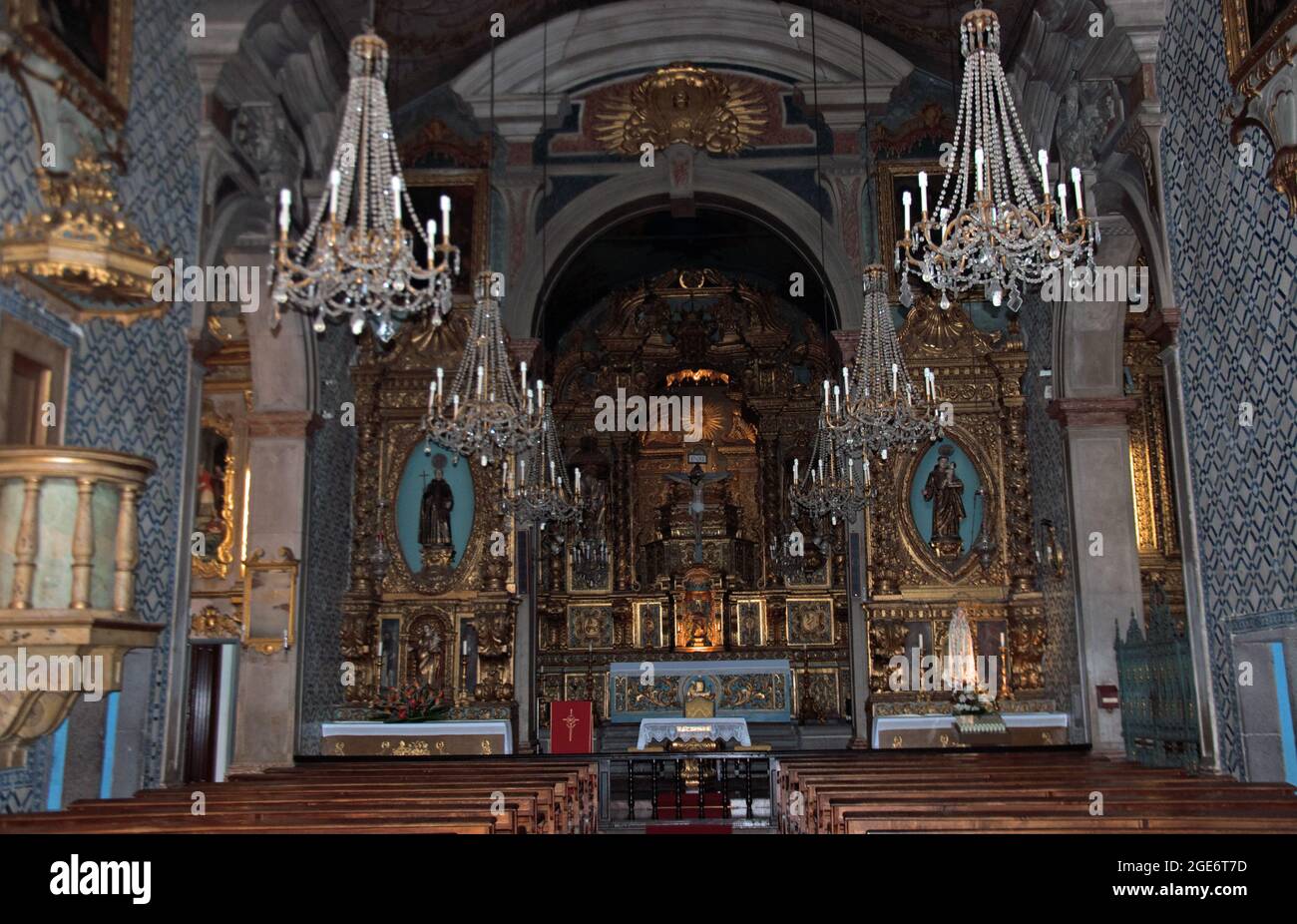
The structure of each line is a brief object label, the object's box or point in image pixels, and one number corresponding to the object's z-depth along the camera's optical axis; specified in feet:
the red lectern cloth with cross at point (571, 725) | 43.60
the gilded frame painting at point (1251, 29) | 23.03
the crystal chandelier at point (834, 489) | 40.55
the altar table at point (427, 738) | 42.29
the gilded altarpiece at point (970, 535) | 44.14
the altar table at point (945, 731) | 41.14
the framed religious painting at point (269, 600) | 39.42
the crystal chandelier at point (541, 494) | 39.17
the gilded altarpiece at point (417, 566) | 45.24
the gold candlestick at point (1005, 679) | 43.45
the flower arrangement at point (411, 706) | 42.68
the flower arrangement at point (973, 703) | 40.14
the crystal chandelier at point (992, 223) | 21.85
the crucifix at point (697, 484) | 61.21
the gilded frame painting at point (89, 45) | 23.08
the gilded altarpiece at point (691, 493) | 60.08
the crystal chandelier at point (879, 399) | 30.86
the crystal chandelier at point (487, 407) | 30.40
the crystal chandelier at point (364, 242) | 21.21
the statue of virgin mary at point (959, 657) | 42.88
